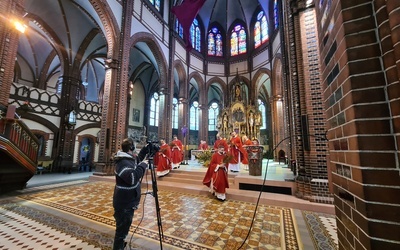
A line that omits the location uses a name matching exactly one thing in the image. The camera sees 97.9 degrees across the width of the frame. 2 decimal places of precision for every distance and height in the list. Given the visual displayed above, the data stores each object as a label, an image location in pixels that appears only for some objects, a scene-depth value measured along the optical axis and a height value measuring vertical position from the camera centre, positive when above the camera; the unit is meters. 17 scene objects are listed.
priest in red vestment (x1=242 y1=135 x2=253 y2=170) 8.67 -0.41
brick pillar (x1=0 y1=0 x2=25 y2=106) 5.30 +3.30
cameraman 2.29 -0.57
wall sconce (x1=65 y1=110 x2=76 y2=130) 11.80 +1.95
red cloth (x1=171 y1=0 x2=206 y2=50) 6.67 +5.35
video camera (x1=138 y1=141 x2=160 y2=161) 2.45 +0.00
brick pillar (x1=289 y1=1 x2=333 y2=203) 4.22 +1.12
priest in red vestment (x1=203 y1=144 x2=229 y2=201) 4.89 -0.79
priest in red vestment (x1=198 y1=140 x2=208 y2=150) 11.33 +0.18
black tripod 2.14 -0.41
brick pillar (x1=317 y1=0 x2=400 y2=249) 0.73 +0.14
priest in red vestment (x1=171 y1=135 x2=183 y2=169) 8.60 -0.28
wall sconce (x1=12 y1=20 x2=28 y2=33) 5.38 +3.82
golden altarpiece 15.25 +2.92
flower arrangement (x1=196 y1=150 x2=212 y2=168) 9.45 -0.40
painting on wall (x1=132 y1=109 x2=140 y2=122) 18.16 +3.56
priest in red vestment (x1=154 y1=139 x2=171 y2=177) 7.36 -0.58
